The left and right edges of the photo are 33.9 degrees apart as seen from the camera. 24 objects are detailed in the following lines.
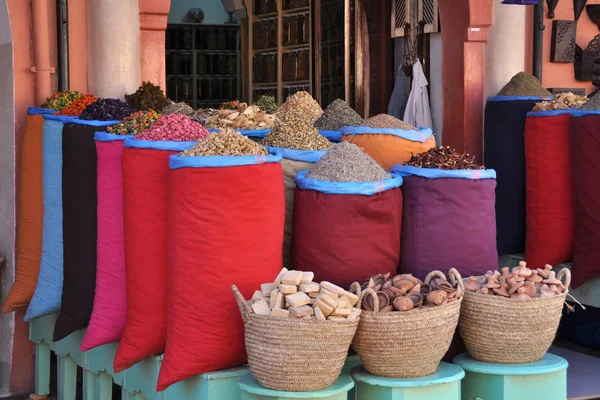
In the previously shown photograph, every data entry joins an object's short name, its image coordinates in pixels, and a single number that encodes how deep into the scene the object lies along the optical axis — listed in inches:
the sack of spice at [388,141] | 143.1
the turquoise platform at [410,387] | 109.3
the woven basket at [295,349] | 102.6
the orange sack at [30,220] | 169.3
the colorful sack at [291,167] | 131.5
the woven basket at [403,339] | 107.9
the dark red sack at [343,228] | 119.3
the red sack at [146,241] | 123.4
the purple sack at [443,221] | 126.6
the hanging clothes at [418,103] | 250.2
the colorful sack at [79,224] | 146.6
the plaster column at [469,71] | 221.5
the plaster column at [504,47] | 217.5
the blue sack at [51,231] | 160.1
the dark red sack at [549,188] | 173.5
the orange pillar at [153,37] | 199.9
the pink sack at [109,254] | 135.7
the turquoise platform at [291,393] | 104.5
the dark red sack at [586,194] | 163.9
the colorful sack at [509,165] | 188.4
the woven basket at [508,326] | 116.6
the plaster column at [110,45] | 184.4
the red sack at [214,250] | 111.3
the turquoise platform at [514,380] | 117.3
